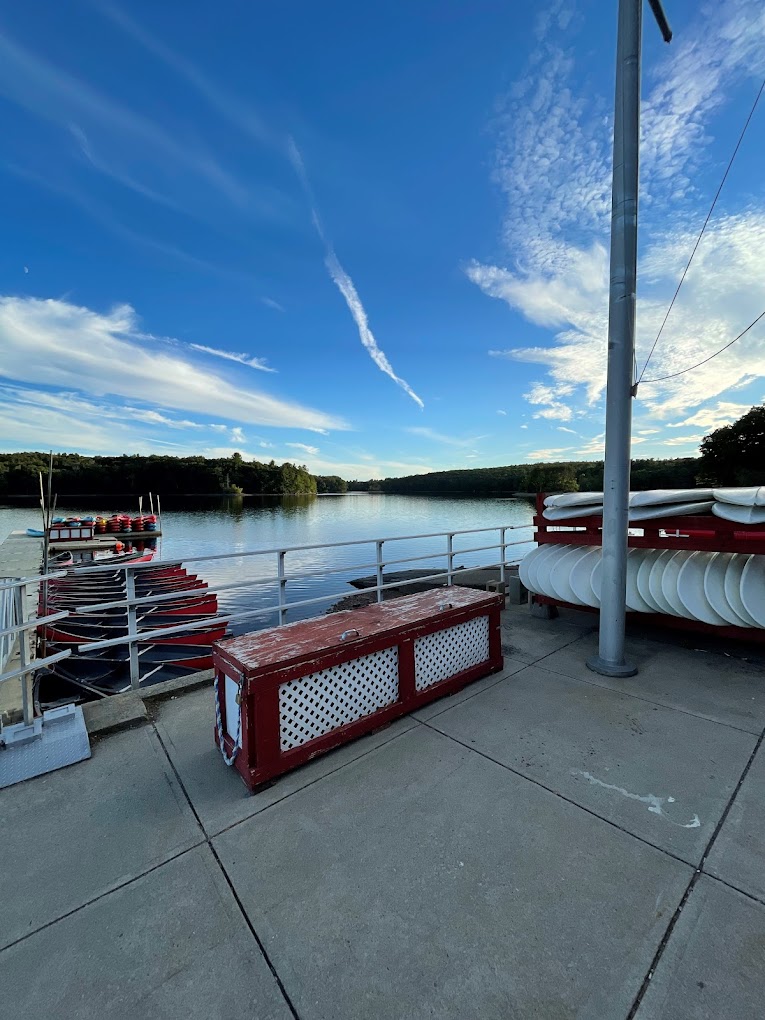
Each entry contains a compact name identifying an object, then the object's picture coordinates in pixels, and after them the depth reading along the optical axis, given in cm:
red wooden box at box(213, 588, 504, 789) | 246
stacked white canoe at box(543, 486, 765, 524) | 367
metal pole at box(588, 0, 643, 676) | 358
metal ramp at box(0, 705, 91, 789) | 259
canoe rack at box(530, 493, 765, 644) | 391
